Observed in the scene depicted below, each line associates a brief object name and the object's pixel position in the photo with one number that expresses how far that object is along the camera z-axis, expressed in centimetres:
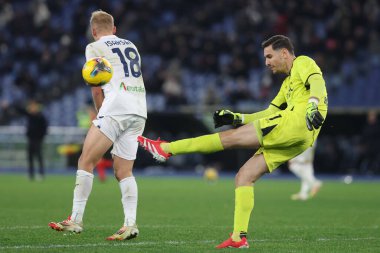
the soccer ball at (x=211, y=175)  4761
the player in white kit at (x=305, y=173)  3512
